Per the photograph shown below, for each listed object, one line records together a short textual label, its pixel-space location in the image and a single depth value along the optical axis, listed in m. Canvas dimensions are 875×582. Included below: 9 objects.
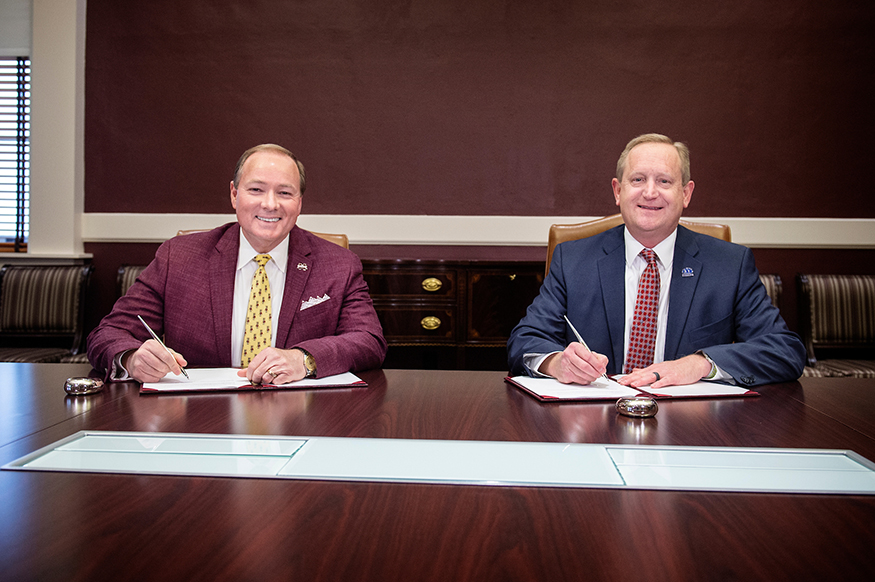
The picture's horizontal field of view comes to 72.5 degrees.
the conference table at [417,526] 0.54
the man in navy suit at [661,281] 1.91
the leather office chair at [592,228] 2.29
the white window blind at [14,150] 4.25
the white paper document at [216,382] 1.32
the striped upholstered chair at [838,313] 3.75
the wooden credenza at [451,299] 3.42
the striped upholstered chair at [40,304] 3.79
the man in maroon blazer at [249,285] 1.86
